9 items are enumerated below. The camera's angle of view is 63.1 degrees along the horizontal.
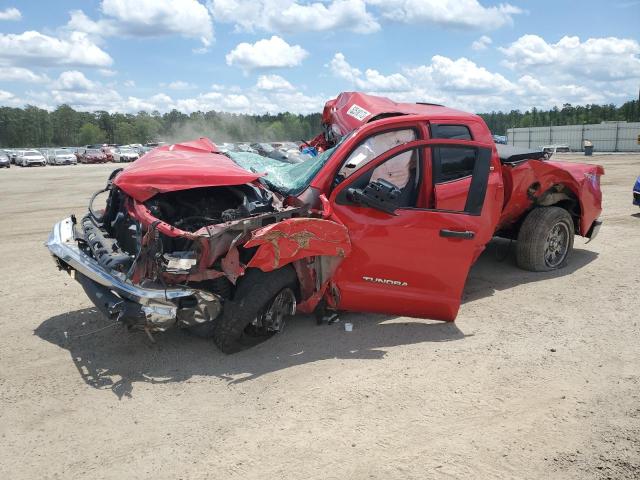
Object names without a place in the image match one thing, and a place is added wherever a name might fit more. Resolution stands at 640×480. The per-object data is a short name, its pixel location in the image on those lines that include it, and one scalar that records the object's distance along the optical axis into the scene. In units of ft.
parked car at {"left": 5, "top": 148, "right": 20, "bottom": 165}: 141.49
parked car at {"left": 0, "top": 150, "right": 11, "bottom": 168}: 127.44
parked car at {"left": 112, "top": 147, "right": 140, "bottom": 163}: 157.99
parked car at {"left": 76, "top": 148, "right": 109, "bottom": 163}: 155.63
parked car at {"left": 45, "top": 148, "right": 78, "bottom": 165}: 146.84
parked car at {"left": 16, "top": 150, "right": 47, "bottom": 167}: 136.26
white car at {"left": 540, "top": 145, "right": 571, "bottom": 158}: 147.58
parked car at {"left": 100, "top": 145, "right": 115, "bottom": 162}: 160.25
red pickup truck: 12.89
